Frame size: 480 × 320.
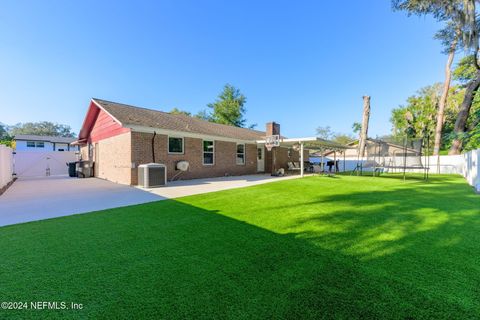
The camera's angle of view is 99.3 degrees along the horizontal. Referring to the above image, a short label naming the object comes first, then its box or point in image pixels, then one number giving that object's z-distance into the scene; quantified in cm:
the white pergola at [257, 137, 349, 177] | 1153
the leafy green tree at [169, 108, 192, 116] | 3374
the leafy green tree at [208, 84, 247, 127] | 3133
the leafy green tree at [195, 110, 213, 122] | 3489
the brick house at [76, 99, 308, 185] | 946
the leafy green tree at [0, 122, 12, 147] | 3904
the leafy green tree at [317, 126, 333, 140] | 5875
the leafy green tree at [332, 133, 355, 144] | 5318
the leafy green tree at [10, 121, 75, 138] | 5034
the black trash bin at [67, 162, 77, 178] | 1387
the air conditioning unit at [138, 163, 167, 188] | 845
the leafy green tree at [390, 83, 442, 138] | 2549
